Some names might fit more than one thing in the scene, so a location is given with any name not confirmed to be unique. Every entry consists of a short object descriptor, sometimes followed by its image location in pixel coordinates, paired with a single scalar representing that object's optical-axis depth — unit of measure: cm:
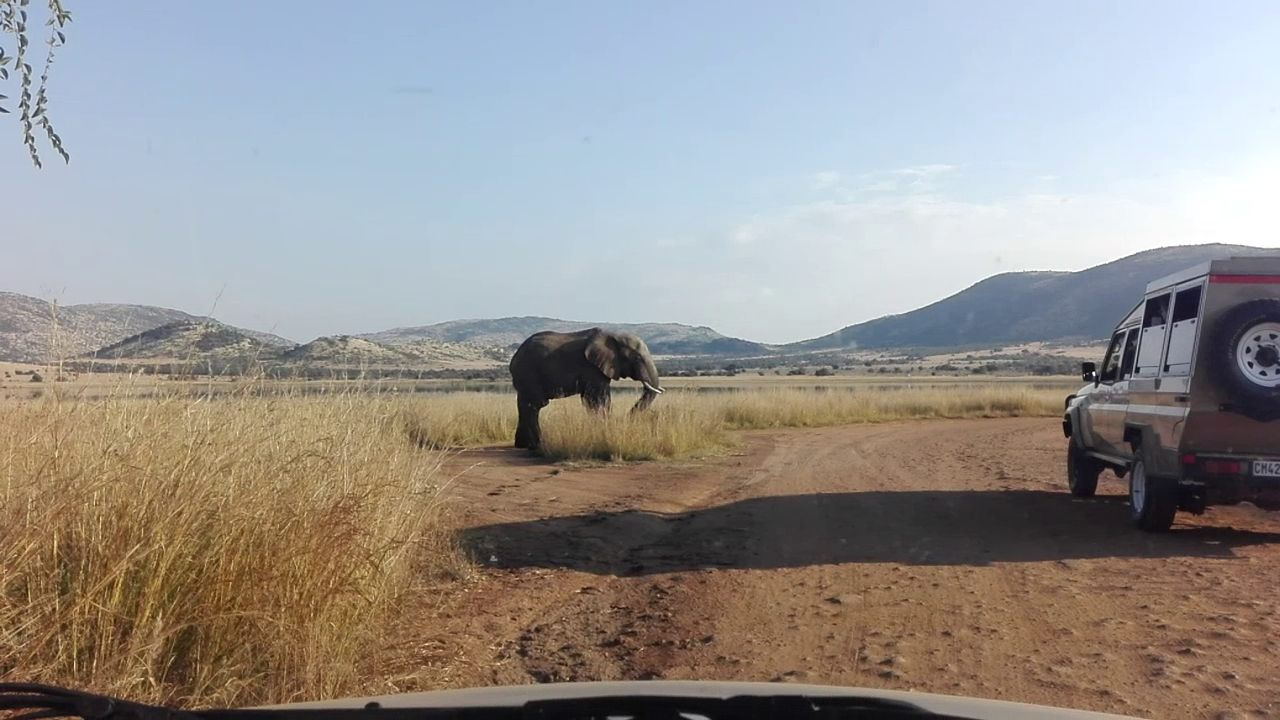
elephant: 2111
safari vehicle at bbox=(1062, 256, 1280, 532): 952
